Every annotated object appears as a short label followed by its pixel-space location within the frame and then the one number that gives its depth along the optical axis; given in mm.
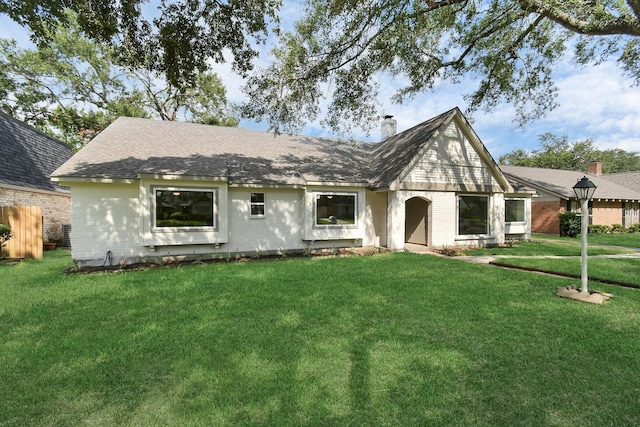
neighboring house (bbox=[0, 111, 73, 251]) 12945
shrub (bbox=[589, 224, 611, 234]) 21578
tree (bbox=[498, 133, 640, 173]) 46094
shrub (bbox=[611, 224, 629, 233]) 22722
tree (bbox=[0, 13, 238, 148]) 21781
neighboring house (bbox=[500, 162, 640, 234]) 20731
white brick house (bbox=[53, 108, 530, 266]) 9984
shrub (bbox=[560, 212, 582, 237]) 18953
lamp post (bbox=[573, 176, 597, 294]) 6223
